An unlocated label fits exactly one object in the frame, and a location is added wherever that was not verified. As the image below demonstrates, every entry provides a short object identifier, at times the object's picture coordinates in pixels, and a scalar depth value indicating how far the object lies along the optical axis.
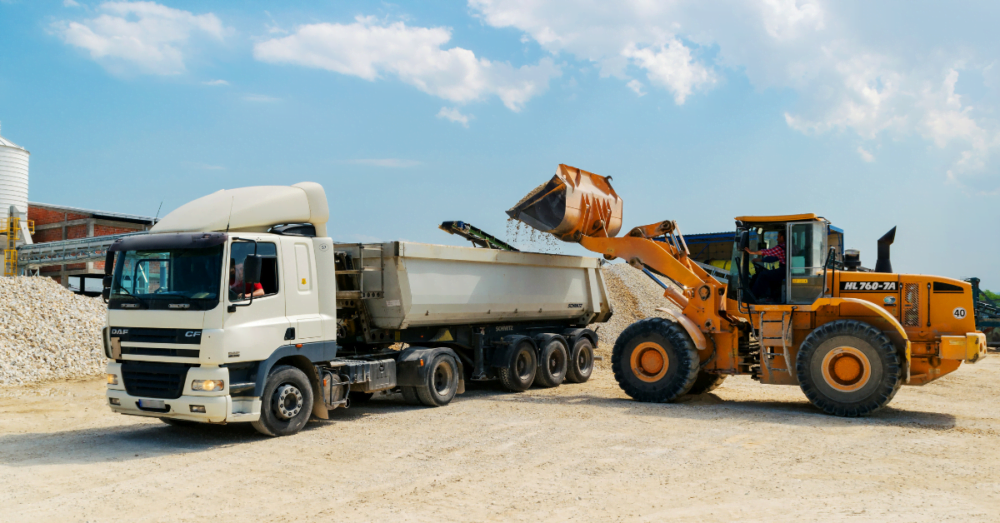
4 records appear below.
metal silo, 35.25
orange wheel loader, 11.15
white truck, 8.80
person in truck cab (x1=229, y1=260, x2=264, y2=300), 8.84
